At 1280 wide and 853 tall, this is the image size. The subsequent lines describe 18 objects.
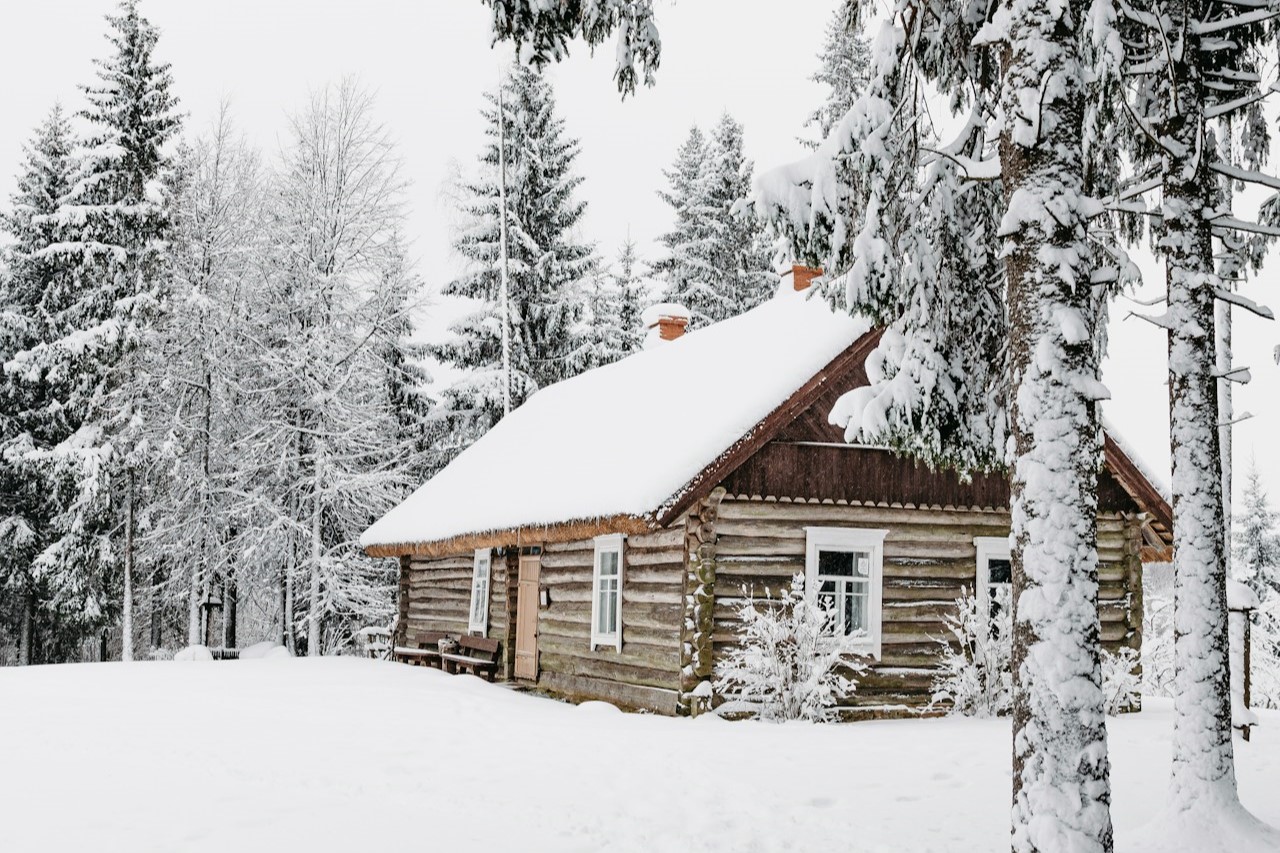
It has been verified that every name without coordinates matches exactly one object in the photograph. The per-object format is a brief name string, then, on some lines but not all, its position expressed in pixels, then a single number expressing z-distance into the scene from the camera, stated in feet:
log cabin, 46.44
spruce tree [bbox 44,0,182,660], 83.92
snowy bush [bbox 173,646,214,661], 77.87
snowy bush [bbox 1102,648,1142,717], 48.11
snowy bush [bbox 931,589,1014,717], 48.39
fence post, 35.65
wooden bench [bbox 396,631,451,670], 70.90
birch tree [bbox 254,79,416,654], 84.02
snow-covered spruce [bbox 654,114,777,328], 117.70
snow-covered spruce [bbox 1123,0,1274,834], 25.76
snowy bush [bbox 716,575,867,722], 44.88
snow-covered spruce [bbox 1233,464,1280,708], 98.68
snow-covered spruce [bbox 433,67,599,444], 99.96
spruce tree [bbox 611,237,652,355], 117.19
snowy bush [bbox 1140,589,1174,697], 51.56
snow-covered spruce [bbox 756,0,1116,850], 20.21
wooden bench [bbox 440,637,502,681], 64.13
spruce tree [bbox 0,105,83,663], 90.38
